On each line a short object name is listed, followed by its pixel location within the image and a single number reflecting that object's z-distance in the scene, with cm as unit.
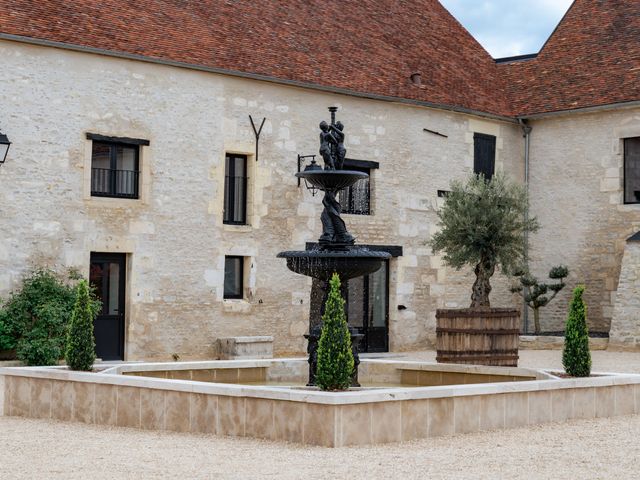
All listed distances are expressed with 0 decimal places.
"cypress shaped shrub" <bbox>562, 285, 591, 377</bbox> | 1228
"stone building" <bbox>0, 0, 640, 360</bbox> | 1859
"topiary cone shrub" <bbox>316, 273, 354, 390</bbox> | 1017
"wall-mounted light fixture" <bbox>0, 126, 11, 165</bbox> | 1700
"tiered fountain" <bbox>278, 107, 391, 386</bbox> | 1232
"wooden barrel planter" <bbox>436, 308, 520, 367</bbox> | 1549
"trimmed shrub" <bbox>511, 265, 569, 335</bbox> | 2398
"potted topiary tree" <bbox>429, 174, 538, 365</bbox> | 1894
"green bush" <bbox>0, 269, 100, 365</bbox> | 1745
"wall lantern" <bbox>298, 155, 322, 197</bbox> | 2147
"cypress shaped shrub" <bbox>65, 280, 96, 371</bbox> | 1213
